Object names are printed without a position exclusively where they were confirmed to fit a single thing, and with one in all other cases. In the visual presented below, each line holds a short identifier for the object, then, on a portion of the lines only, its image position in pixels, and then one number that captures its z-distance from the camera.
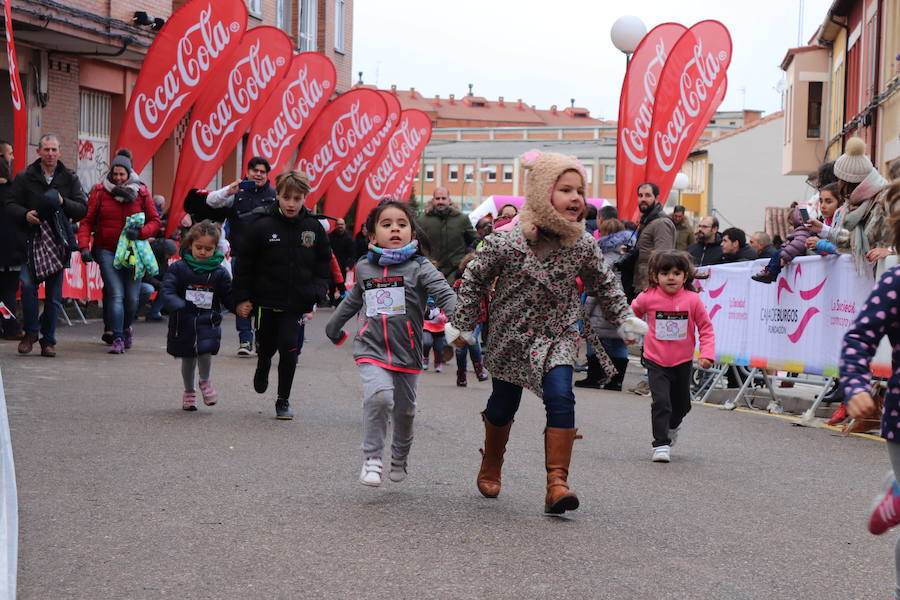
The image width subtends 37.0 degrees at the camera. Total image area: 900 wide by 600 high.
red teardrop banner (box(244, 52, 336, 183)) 20.33
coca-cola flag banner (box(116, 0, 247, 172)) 16.36
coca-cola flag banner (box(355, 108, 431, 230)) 25.73
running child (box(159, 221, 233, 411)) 9.79
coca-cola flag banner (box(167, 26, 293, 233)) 17.48
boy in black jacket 9.63
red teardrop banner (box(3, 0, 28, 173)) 13.38
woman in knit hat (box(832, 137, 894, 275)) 9.71
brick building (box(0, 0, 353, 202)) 20.30
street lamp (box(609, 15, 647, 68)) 18.14
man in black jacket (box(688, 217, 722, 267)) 16.83
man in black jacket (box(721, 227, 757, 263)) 16.00
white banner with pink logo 10.95
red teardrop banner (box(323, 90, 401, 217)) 23.50
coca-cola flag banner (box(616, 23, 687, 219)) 16.78
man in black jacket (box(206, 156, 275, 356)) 12.70
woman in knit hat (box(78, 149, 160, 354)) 13.63
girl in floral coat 6.48
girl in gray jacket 7.15
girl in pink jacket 8.82
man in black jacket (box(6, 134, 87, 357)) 12.59
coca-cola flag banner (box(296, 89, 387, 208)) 22.86
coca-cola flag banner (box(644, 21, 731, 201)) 16.64
